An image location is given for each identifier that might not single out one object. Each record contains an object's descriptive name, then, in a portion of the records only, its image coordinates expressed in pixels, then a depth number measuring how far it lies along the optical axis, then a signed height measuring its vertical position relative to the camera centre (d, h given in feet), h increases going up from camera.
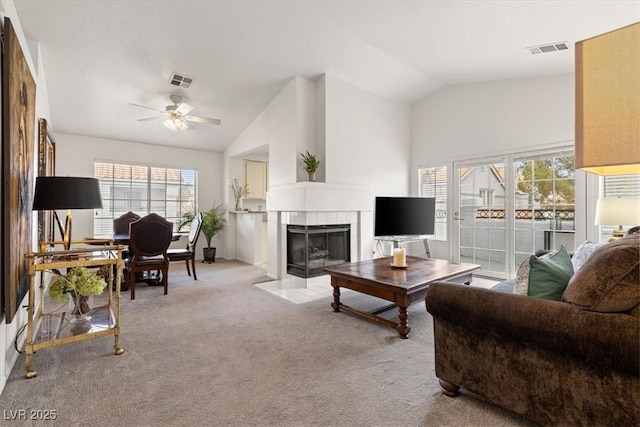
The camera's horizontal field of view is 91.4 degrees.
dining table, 14.12 -3.23
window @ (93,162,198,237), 18.92 +1.30
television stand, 15.88 -1.44
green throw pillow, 5.03 -1.11
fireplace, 14.62 -1.79
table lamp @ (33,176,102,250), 7.38 +0.43
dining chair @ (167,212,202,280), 14.94 -1.99
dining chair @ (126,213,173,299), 12.62 -1.36
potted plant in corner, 20.75 -1.11
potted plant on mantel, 14.49 +2.11
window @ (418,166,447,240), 17.76 +1.19
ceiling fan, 14.48 +4.52
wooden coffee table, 8.71 -2.03
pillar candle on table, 10.85 -1.60
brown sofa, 4.12 -2.00
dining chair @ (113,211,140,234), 17.38 -0.70
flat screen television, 15.40 -0.23
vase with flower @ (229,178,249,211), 21.97 +1.44
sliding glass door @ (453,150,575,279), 13.85 +0.14
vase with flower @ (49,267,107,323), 7.91 -1.91
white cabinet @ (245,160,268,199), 22.53 +2.43
